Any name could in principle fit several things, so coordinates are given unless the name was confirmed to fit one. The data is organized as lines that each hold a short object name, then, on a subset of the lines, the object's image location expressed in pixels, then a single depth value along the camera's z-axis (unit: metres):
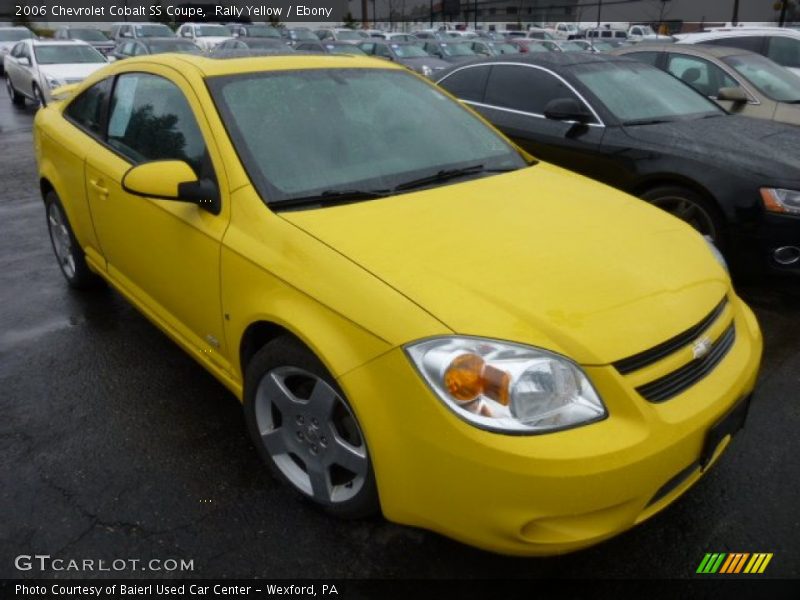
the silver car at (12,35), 22.27
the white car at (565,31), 39.97
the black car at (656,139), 4.11
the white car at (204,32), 23.32
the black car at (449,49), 19.88
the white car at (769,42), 9.16
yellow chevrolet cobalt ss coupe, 1.85
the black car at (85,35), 21.52
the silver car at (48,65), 12.20
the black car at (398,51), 17.38
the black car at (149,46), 15.52
